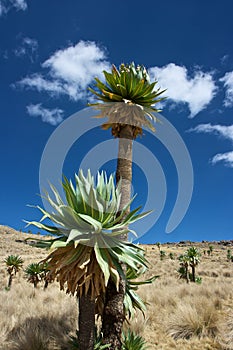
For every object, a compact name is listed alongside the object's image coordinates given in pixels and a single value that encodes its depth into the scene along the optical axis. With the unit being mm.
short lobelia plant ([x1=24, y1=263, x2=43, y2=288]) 23370
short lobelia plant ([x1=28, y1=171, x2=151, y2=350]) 5824
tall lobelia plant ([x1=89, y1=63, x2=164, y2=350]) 7957
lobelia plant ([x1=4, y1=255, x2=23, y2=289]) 27406
